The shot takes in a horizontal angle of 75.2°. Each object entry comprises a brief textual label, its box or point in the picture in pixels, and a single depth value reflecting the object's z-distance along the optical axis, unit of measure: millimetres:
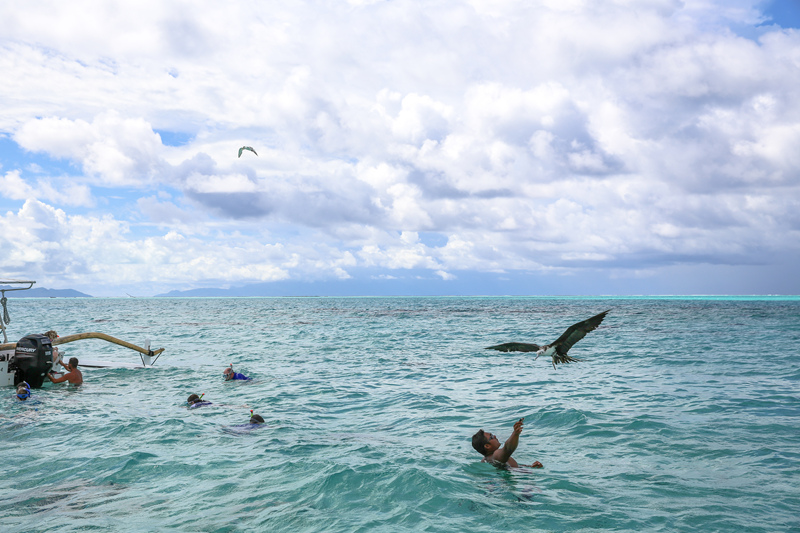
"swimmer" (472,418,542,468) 10391
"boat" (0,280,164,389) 19719
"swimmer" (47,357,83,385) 20531
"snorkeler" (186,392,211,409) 16625
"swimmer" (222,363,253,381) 21297
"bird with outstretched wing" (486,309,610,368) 10367
